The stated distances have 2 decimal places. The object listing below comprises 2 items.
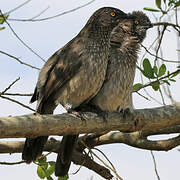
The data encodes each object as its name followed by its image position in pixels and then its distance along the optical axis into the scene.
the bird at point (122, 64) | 9.58
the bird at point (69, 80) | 8.91
